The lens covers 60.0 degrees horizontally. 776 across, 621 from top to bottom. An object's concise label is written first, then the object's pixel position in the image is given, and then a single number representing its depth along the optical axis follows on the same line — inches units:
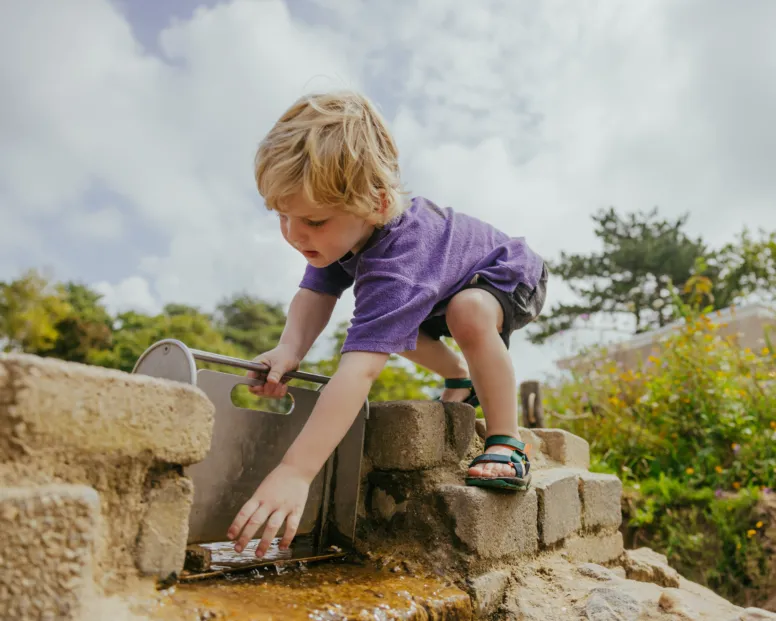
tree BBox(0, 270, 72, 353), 719.7
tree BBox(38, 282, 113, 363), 737.6
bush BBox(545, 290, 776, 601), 149.6
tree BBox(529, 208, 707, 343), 727.1
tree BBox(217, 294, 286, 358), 952.3
